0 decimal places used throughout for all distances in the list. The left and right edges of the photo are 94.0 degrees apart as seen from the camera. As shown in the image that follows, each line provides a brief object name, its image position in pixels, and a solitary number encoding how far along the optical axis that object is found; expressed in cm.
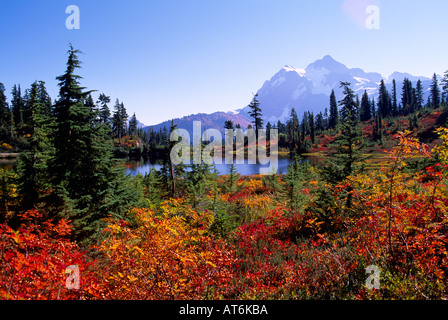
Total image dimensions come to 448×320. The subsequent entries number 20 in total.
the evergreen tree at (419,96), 8781
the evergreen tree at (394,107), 8694
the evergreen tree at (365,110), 8962
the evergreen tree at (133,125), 9956
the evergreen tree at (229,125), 5767
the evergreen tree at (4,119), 5944
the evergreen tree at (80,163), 877
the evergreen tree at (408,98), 8188
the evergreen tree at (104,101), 6874
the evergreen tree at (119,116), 7734
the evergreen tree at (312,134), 7896
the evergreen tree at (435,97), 7894
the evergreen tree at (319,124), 9850
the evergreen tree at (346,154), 846
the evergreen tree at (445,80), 7586
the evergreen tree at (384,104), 8850
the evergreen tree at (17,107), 6631
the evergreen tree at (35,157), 955
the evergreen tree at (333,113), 9114
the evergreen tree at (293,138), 8000
